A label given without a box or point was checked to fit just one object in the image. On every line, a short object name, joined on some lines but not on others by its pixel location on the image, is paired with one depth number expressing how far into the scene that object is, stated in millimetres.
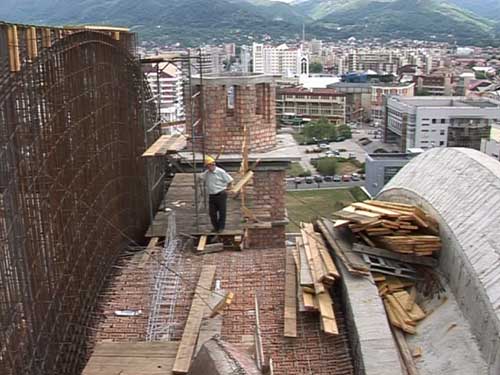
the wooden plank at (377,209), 8484
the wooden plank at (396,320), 7539
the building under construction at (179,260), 5844
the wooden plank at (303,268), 7989
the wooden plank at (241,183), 11109
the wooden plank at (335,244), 7887
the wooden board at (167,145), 10062
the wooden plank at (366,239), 8531
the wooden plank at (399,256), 8320
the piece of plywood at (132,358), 6438
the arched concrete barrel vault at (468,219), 6539
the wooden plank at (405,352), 6875
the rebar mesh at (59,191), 5457
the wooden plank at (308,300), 7660
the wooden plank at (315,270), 7820
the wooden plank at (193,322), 6516
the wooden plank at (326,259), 7977
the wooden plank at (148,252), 9556
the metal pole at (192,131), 10787
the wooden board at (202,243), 10112
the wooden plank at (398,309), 7656
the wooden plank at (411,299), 7887
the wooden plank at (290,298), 7504
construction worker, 10164
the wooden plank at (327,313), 7238
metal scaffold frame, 11398
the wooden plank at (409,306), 7719
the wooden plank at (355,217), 8479
